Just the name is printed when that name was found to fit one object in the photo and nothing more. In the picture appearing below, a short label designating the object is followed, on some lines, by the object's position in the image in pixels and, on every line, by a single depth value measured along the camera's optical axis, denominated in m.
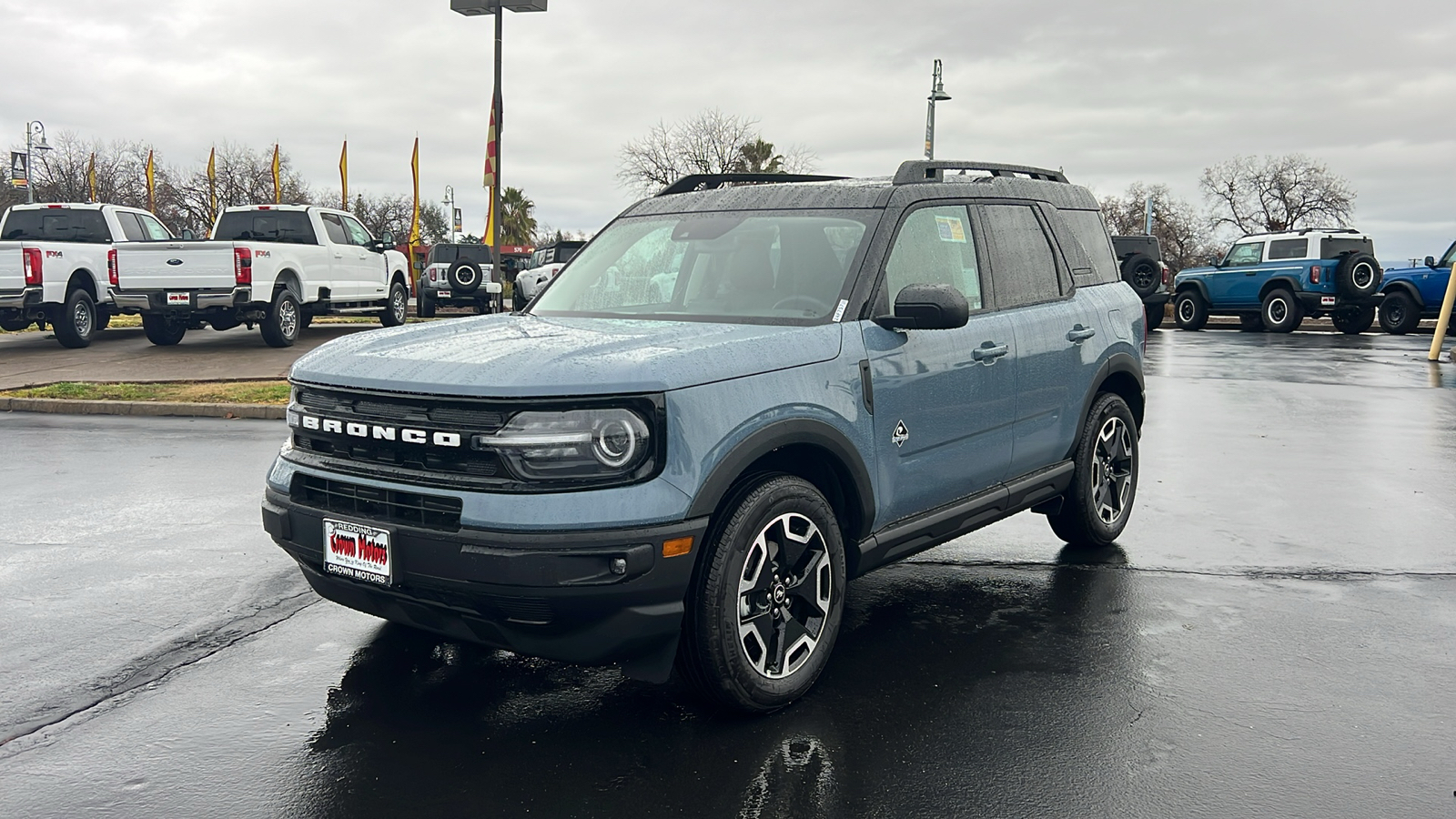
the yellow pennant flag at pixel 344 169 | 49.72
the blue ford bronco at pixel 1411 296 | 25.70
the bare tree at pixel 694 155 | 55.53
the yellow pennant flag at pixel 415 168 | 49.00
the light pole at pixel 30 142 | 54.86
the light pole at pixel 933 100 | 32.09
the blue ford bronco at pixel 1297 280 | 25.75
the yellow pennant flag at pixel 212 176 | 57.38
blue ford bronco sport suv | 3.49
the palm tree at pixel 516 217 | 93.50
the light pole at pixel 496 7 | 18.89
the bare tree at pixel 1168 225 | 67.81
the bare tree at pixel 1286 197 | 68.56
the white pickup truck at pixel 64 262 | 17.02
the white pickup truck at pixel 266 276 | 16.91
